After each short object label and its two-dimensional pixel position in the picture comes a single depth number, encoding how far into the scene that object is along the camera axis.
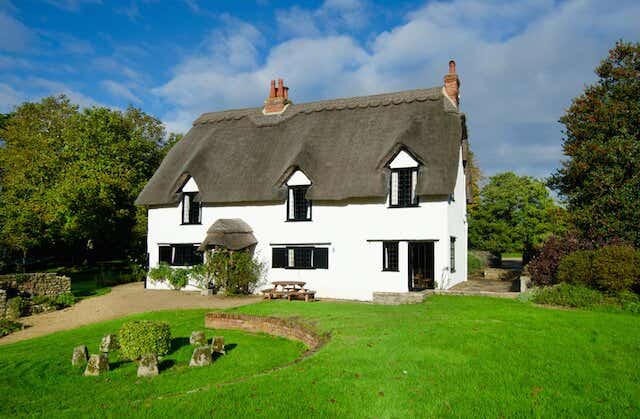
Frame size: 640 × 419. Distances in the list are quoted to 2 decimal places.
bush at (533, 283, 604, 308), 15.59
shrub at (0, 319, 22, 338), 16.84
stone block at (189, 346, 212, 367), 11.05
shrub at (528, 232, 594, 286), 19.22
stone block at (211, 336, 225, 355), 11.99
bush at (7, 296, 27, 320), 19.61
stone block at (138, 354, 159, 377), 10.52
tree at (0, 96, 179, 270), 28.30
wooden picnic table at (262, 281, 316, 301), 21.12
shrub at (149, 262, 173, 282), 26.73
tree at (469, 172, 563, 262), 35.22
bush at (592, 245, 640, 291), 15.89
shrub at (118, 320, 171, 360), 11.60
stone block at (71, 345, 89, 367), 11.65
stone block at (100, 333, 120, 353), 12.90
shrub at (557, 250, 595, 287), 16.84
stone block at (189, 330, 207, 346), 13.26
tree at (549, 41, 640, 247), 20.69
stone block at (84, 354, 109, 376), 10.88
